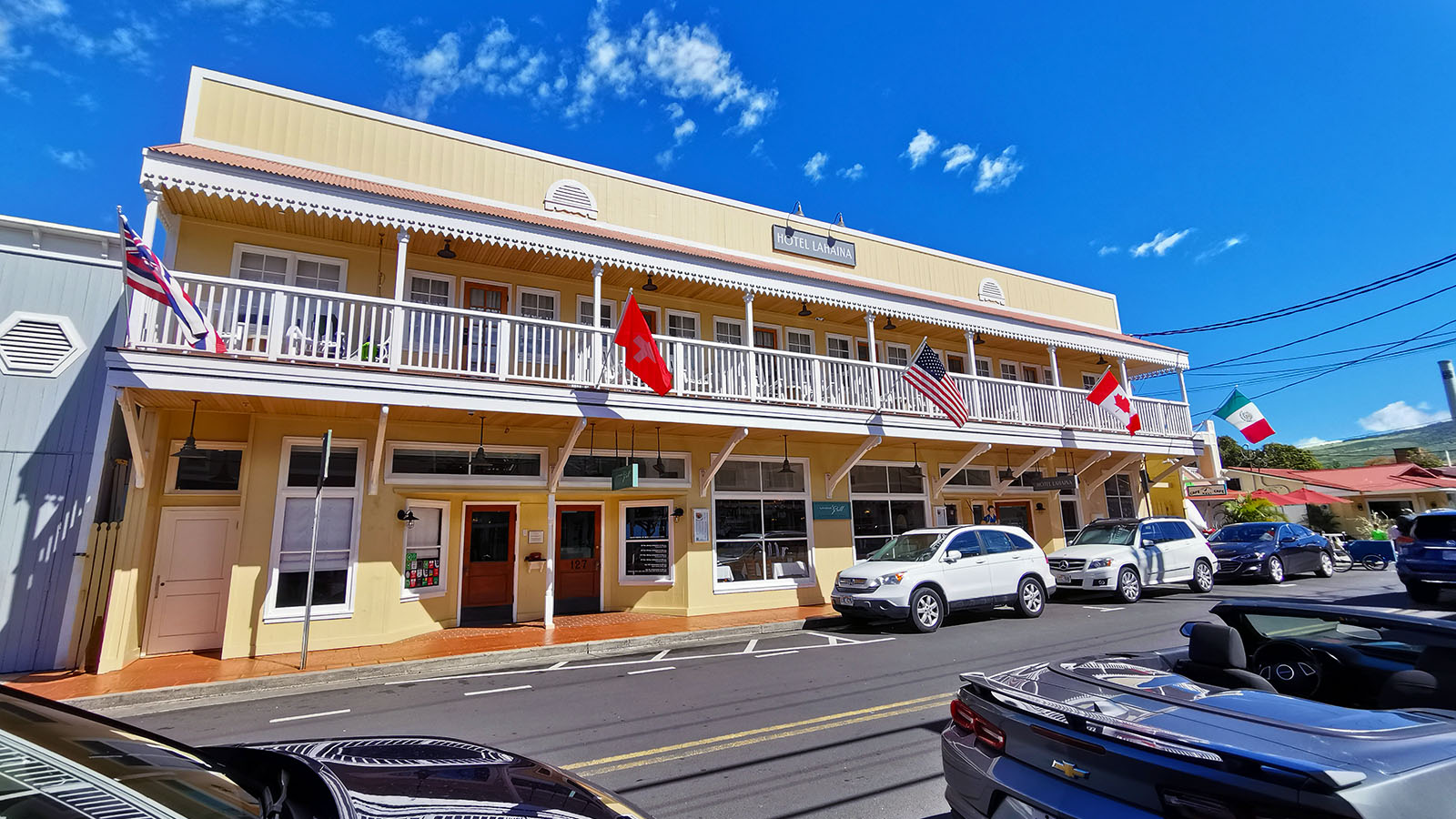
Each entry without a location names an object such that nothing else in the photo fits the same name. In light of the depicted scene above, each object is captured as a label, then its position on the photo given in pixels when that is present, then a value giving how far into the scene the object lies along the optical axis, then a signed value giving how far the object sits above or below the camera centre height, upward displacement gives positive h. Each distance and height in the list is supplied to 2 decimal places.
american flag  13.77 +3.06
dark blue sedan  16.72 -0.61
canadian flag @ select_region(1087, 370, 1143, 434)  16.44 +3.27
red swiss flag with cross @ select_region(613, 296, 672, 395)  10.80 +3.01
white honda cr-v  11.13 -0.73
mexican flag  17.92 +2.85
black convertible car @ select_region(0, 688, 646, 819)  1.51 -0.73
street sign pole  8.95 +0.61
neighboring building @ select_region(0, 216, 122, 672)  9.17 +1.74
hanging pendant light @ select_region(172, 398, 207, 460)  9.71 +1.45
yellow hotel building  10.09 +2.31
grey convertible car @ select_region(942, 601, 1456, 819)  2.14 -0.76
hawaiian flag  8.00 +3.20
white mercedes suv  14.12 -0.60
